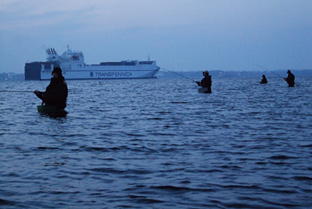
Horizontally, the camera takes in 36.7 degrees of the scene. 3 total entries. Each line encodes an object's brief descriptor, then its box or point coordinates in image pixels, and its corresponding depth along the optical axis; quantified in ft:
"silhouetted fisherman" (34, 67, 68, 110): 45.32
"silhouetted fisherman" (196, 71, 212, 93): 92.68
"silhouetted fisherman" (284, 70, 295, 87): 126.99
